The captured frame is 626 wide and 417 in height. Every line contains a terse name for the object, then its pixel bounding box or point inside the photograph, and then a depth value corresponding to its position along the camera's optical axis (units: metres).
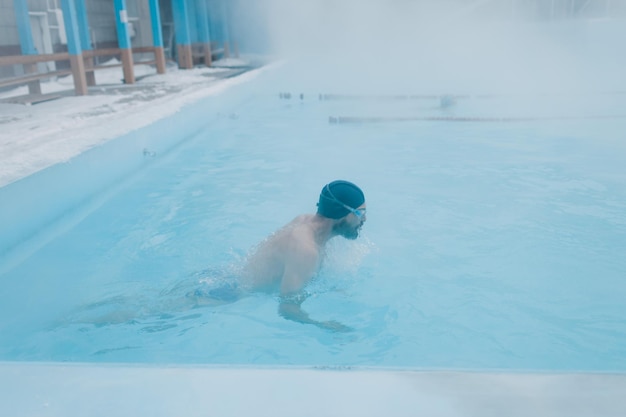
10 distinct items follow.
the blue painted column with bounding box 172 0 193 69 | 12.89
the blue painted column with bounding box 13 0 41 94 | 8.38
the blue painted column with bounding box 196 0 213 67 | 15.23
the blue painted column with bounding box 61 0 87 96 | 7.80
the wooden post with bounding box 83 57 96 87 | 9.23
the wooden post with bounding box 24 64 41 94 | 8.39
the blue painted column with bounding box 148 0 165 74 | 11.03
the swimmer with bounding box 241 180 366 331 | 2.50
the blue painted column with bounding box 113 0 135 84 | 9.20
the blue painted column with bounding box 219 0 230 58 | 17.94
